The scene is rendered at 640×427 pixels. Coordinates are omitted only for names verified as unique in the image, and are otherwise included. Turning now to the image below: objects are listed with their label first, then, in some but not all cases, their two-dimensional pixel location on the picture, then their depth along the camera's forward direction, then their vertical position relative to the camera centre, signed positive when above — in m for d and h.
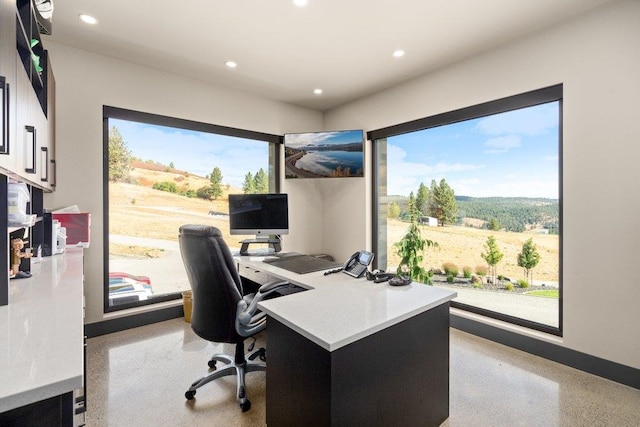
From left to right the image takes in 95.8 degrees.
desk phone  2.06 -0.38
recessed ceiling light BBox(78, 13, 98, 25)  2.37 +1.61
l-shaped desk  1.19 -0.67
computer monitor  3.26 -0.03
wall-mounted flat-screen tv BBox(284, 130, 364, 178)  4.03 +0.81
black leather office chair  1.85 -0.56
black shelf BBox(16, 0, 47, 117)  1.50 +0.92
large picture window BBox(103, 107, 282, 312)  3.20 +0.25
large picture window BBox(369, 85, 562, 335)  2.64 +0.12
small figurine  1.65 -0.26
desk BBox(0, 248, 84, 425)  0.69 -0.41
